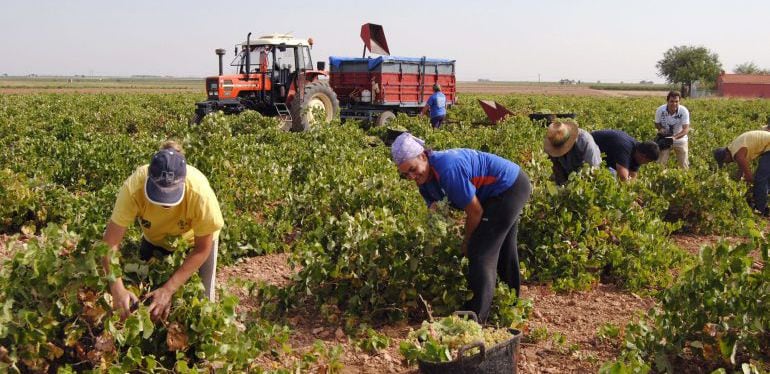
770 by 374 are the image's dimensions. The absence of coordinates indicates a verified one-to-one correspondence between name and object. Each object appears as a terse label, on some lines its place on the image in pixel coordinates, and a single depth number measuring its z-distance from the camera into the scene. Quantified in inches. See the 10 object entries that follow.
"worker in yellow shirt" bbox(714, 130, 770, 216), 326.3
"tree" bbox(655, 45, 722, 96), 3275.1
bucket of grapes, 138.8
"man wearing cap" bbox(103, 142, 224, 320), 127.7
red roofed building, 2731.3
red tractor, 597.3
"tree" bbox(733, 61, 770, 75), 4431.6
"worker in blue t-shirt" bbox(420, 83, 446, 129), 586.2
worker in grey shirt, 252.3
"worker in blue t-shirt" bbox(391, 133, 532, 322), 167.0
